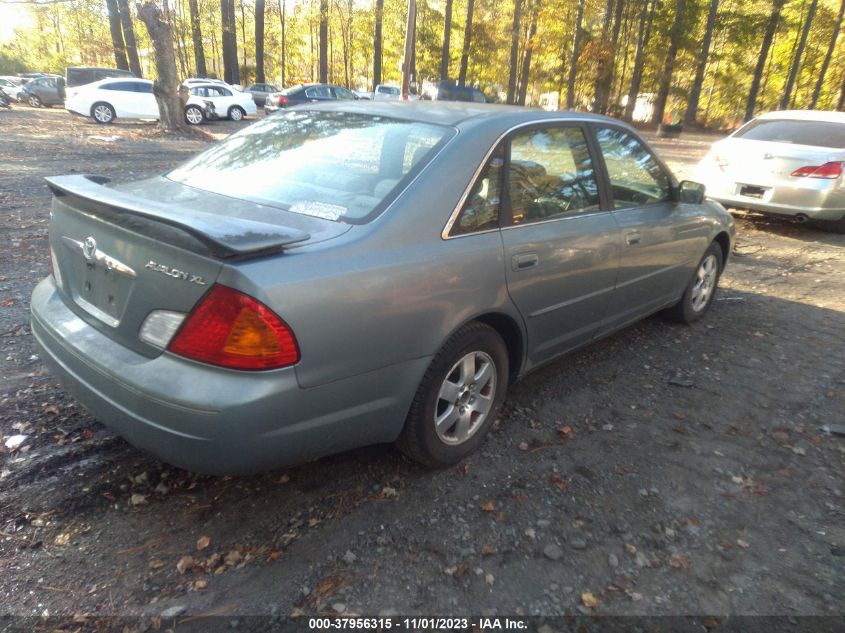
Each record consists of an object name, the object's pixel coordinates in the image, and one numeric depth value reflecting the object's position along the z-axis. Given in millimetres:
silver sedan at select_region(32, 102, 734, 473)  2094
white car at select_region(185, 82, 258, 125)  23172
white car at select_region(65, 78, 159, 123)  19344
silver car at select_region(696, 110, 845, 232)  7781
